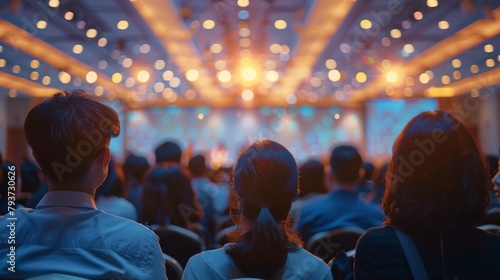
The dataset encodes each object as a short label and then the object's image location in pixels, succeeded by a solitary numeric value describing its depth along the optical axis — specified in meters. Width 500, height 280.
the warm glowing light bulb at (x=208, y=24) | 8.26
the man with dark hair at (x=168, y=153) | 4.39
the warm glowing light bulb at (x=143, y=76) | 12.83
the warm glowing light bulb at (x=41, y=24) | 7.69
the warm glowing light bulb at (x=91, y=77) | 12.41
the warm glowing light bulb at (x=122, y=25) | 8.13
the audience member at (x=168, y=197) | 3.26
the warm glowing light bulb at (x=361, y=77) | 13.29
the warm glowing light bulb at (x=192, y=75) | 12.27
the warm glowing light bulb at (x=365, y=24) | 8.14
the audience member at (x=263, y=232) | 1.57
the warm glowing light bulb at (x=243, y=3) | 7.07
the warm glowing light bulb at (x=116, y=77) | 13.09
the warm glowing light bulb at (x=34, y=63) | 10.08
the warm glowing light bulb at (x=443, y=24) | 8.08
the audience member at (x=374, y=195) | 4.47
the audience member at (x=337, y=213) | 3.06
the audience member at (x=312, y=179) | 4.59
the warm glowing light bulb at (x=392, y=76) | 12.47
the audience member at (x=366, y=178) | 5.90
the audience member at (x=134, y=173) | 4.64
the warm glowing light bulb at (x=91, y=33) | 8.13
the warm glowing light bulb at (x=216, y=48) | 10.08
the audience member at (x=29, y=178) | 5.10
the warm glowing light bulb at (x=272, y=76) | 12.64
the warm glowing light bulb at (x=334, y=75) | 12.98
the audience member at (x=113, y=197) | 3.37
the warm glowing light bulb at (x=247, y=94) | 14.90
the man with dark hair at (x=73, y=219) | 1.37
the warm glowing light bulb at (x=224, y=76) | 12.59
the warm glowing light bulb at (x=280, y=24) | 8.43
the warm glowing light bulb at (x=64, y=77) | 11.57
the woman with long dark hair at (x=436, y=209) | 1.43
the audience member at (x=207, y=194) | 5.08
